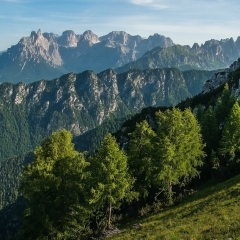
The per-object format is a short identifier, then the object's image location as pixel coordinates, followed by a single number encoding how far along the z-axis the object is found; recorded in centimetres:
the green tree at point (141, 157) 5225
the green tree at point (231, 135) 5797
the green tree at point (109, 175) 4494
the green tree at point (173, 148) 4931
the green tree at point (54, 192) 4366
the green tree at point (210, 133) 6862
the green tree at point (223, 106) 7856
